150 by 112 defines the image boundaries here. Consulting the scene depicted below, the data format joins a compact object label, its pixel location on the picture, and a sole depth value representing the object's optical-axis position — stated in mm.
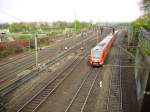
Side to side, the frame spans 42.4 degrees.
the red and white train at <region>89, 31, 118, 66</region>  28844
